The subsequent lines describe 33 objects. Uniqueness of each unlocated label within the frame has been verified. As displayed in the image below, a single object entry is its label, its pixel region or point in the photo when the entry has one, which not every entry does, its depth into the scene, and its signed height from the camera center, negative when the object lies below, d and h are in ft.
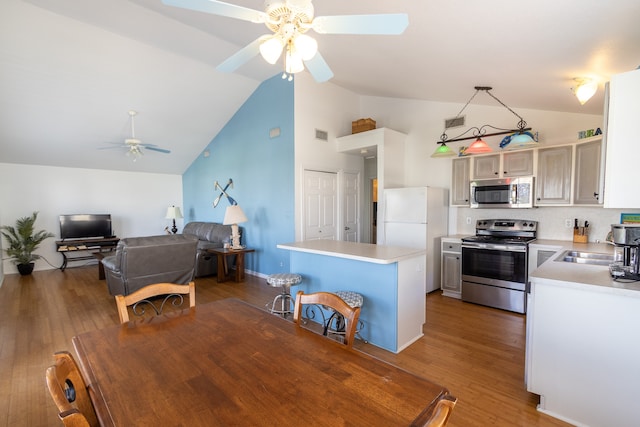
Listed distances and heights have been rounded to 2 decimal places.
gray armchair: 13.04 -2.89
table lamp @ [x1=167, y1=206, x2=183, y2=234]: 25.97 -1.10
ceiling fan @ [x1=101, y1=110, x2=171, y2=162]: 17.48 +3.39
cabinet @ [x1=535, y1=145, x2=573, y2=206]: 12.28 +1.07
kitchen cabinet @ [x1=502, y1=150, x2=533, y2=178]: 13.19 +1.71
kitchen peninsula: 9.18 -2.78
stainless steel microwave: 13.29 +0.38
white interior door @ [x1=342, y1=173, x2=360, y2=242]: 19.93 -0.58
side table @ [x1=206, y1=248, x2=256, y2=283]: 17.79 -3.83
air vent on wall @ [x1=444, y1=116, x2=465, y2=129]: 16.01 +4.32
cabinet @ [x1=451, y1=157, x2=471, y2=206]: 15.10 +0.97
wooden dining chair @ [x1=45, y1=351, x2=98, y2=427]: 3.07 -2.13
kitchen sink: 9.23 -1.87
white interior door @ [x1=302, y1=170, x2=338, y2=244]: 17.51 -0.28
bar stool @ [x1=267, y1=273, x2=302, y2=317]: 10.72 -2.96
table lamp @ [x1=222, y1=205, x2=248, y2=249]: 17.81 -1.11
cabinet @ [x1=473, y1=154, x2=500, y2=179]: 14.06 +1.67
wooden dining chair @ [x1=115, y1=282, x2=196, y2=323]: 5.45 -1.90
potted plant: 19.97 -2.88
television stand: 21.50 -3.46
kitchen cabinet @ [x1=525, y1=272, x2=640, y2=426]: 5.78 -3.13
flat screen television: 22.02 -1.96
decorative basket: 18.01 +4.67
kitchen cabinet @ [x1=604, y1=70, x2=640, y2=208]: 5.39 +1.10
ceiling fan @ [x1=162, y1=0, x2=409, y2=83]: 5.04 +3.22
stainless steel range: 12.44 -2.82
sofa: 18.99 -2.81
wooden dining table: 3.00 -2.17
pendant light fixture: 10.46 +3.26
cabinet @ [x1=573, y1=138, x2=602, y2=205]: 11.46 +1.11
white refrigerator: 14.88 -1.02
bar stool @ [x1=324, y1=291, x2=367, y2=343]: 8.96 -3.08
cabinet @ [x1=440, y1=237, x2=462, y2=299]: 14.60 -3.32
